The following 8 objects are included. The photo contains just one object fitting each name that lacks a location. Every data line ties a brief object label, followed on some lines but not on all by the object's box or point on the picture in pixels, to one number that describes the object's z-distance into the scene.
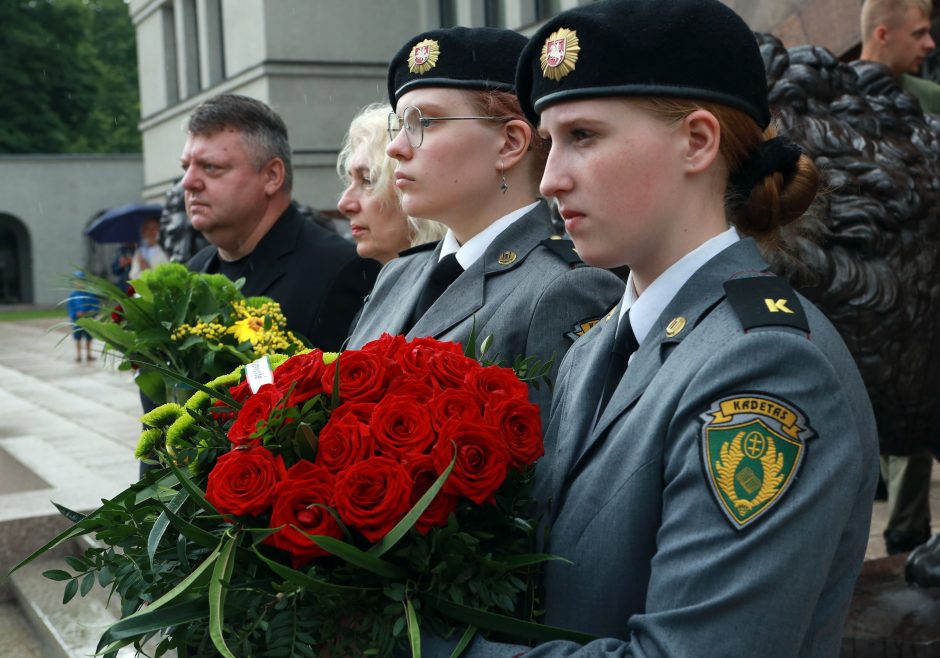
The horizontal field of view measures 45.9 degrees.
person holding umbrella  13.35
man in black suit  3.84
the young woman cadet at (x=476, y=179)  2.41
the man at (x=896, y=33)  4.12
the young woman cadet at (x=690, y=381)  1.35
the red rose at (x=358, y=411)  1.61
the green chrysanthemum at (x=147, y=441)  1.84
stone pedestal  2.83
